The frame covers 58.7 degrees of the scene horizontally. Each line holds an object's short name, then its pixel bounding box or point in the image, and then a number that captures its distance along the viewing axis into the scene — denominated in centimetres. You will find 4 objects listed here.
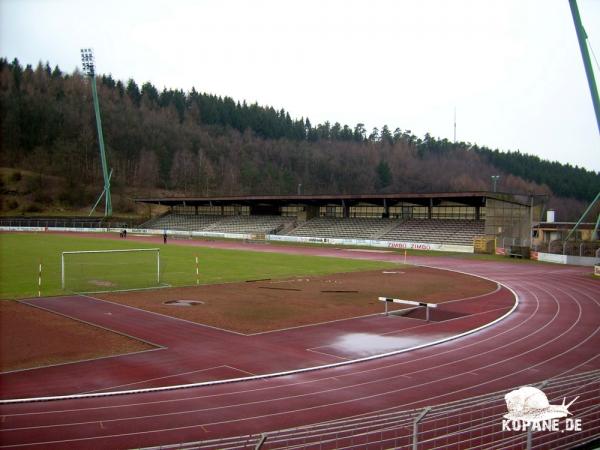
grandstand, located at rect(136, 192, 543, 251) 5916
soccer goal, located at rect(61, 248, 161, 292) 2945
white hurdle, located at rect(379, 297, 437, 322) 2116
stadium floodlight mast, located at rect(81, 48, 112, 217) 9756
